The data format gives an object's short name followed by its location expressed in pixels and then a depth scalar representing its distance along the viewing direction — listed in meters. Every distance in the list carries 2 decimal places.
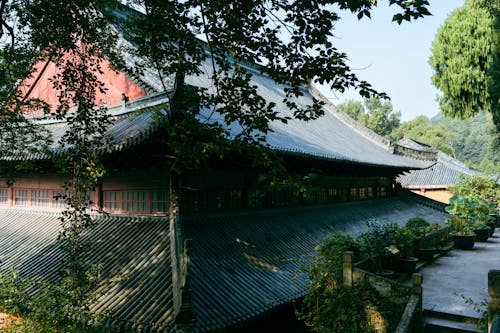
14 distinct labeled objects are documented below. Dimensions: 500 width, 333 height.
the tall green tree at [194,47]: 4.98
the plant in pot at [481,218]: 16.58
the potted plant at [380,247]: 8.47
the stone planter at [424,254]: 11.90
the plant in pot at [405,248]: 10.06
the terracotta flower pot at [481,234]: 16.95
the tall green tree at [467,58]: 19.75
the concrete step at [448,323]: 6.79
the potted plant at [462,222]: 14.76
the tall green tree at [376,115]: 63.06
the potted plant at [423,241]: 11.92
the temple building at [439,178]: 26.95
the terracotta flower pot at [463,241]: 14.70
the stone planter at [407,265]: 10.04
